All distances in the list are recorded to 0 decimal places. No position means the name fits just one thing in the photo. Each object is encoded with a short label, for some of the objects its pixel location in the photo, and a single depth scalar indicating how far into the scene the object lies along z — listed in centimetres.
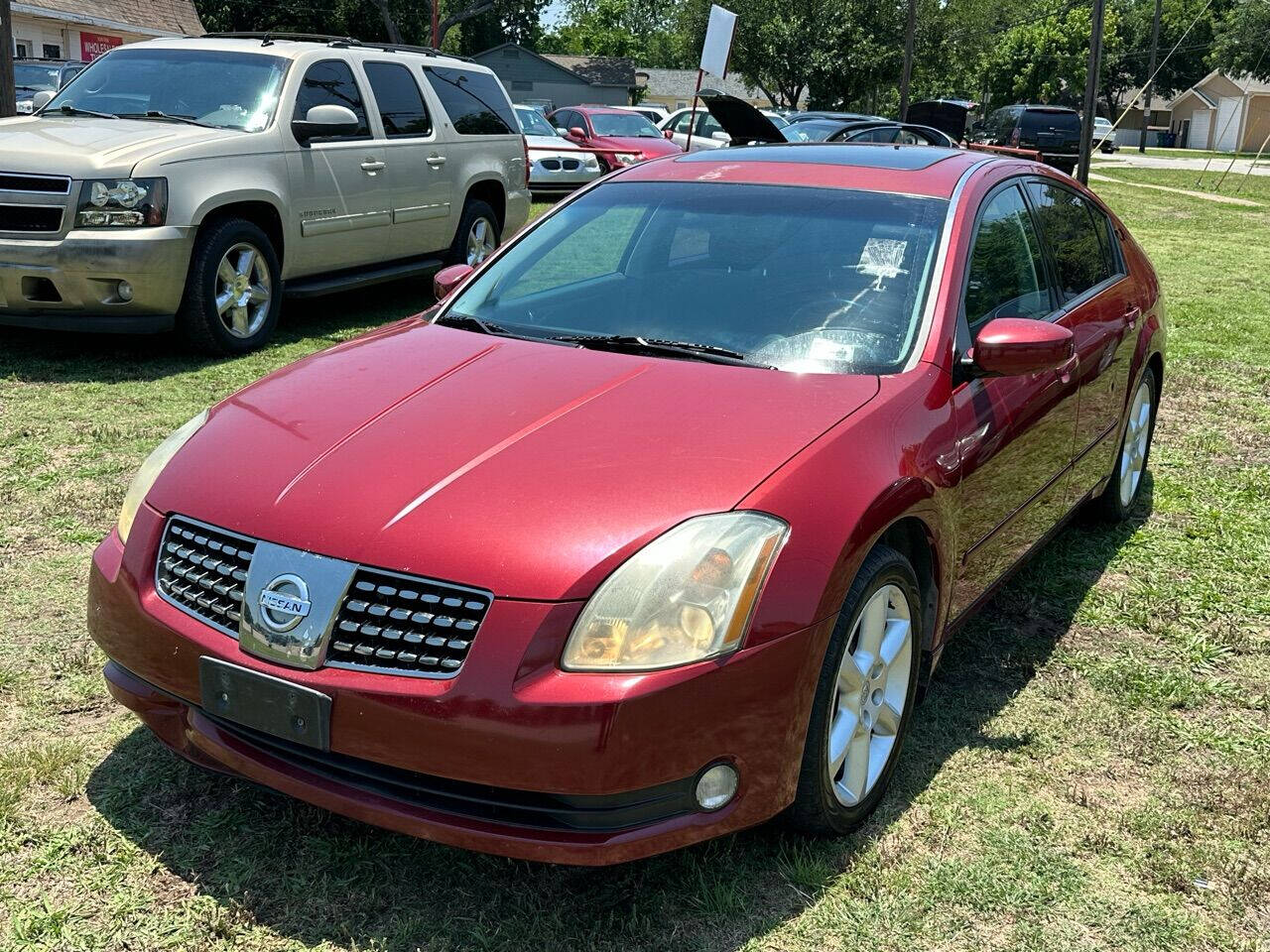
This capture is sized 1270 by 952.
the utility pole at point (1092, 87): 1508
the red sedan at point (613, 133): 1784
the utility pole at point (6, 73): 1175
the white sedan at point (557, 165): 1661
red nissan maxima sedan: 238
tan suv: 664
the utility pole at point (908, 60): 3238
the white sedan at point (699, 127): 2270
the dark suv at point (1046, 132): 2725
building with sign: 3488
